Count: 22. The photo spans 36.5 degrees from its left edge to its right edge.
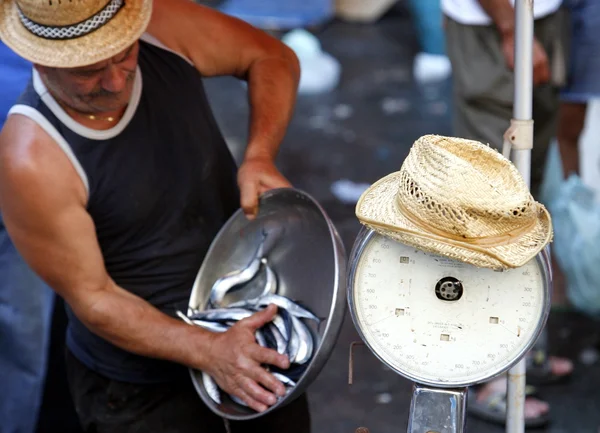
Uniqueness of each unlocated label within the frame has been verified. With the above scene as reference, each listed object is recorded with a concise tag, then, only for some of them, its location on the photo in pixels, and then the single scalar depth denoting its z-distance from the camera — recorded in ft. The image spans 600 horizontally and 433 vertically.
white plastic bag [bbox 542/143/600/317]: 13.16
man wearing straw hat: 7.44
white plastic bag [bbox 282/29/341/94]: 23.86
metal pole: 6.60
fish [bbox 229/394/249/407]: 7.19
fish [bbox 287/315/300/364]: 7.09
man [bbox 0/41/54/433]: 10.51
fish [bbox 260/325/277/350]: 7.35
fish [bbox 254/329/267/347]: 7.36
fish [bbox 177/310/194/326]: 7.95
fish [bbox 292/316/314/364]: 7.04
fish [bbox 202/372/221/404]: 7.45
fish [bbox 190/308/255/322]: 7.60
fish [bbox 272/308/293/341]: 7.24
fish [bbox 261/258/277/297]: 7.71
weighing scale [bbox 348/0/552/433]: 5.83
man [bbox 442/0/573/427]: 12.32
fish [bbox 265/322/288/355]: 7.20
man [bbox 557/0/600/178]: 13.04
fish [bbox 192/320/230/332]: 7.68
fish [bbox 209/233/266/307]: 7.86
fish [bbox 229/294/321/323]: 7.30
